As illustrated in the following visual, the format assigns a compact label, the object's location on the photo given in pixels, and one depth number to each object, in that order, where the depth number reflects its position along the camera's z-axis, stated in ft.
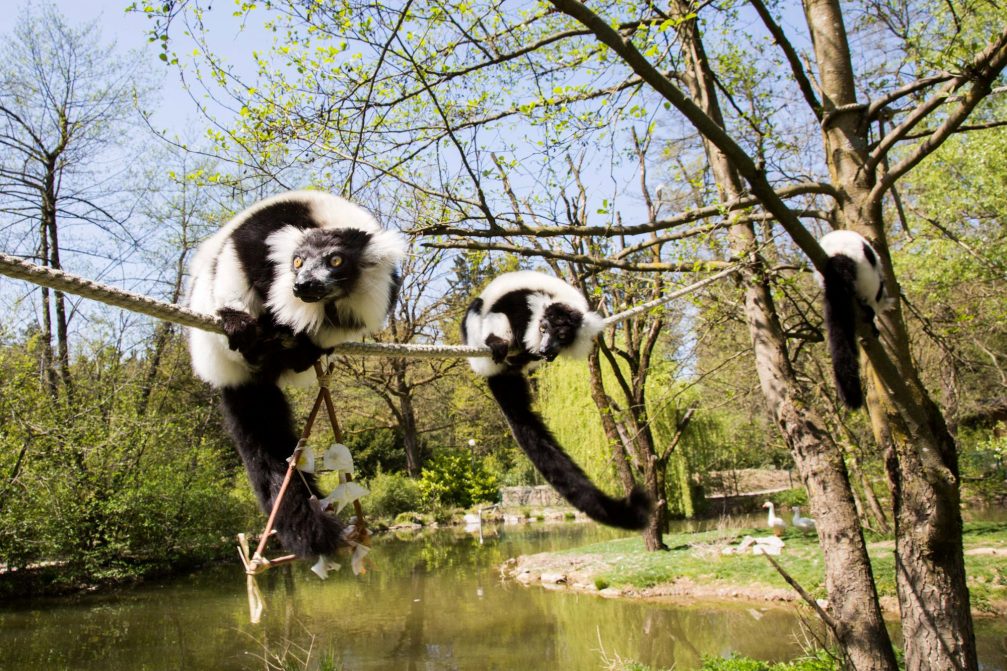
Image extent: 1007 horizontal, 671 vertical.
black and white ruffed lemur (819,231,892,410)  12.65
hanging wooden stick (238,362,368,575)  4.83
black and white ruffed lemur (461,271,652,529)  10.50
